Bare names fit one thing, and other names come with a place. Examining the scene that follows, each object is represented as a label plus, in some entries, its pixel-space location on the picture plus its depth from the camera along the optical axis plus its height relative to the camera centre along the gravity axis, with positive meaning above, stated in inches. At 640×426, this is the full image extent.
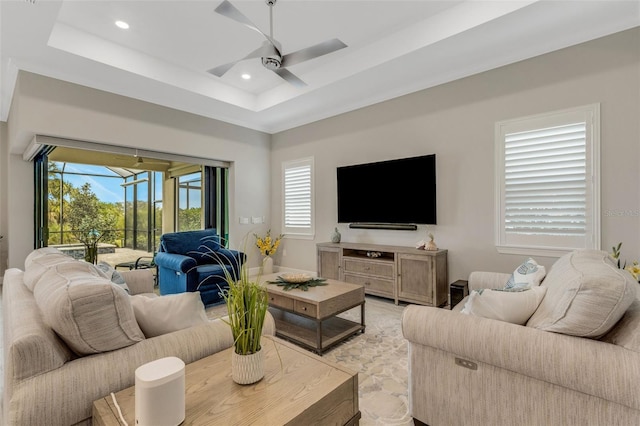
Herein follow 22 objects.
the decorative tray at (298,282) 121.3 -29.2
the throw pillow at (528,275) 84.4 -18.6
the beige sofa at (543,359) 46.6 -25.3
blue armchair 149.3 -28.1
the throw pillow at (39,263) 63.5 -12.3
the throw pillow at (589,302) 48.4 -15.0
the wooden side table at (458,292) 117.0 -31.4
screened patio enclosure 185.5 +7.8
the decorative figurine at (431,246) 154.1 -18.0
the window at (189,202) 227.5 +6.4
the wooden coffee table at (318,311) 104.8 -35.8
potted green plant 46.9 -18.5
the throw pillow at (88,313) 43.9 -15.2
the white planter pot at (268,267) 222.8 -41.7
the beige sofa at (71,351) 39.9 -21.9
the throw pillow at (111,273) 90.5 -18.8
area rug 74.7 -49.0
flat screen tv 161.9 +10.6
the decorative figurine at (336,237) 196.2 -17.1
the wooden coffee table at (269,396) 39.6 -26.5
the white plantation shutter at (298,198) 222.5 +9.4
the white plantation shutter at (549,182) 121.0 +11.6
